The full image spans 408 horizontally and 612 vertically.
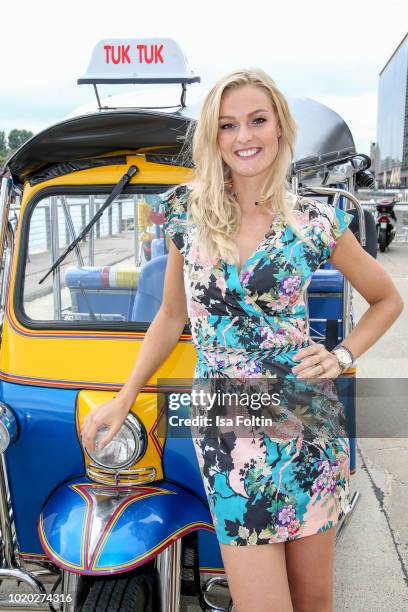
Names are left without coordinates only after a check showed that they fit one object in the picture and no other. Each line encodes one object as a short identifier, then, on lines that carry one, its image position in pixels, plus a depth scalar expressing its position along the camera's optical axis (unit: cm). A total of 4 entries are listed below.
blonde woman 169
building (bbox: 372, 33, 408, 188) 5128
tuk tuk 205
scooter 1577
